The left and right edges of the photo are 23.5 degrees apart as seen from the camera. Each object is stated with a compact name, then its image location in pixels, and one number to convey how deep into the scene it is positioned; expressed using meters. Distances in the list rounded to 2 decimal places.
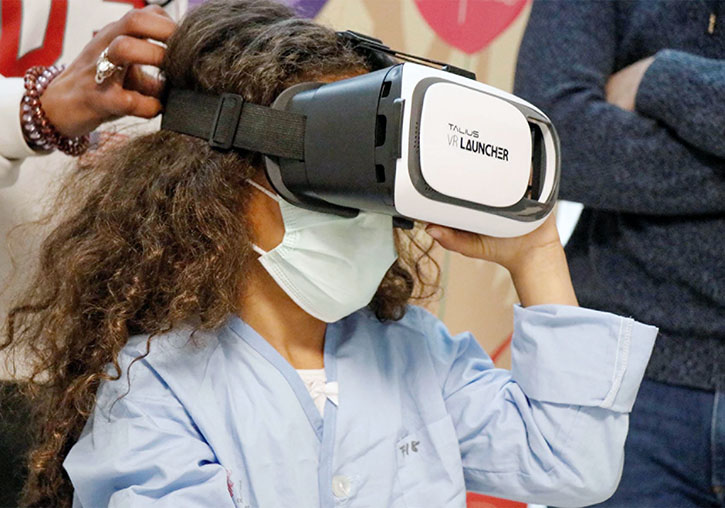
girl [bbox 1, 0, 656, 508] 1.27
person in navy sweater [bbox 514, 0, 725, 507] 1.40
